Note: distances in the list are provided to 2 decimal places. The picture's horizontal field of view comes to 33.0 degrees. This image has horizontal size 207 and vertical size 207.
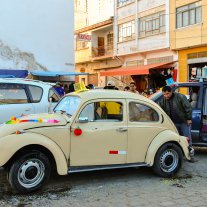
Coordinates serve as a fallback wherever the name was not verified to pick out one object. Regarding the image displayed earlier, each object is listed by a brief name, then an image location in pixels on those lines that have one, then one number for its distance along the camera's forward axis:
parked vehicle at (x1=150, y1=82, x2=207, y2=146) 8.11
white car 8.32
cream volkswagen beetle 5.23
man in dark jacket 7.41
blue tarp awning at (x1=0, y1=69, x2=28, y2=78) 20.38
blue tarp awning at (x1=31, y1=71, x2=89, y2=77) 23.31
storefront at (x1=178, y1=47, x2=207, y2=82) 21.55
